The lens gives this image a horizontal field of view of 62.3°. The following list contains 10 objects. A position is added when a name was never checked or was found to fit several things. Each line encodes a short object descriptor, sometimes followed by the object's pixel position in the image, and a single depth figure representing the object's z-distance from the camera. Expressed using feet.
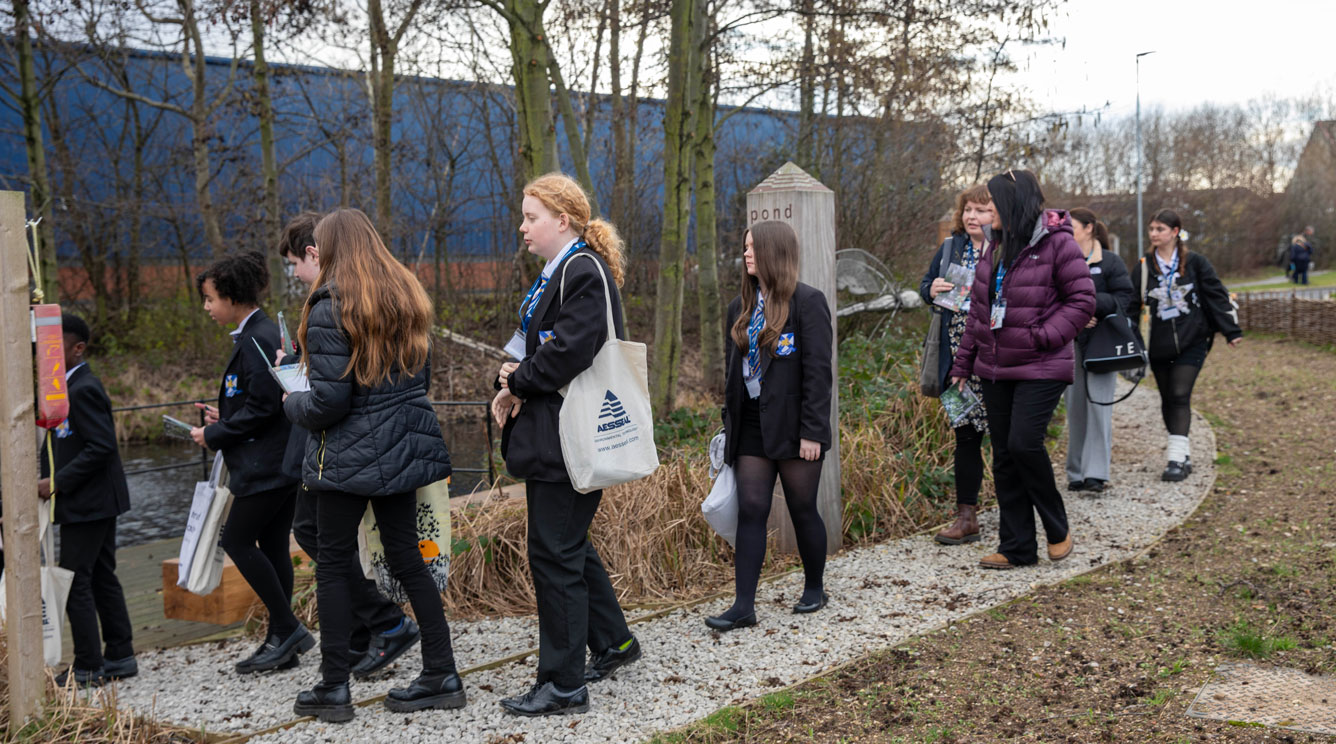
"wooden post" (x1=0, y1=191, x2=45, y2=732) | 11.51
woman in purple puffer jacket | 17.28
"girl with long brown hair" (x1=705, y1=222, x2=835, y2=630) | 15.43
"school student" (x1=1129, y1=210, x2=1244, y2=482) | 24.16
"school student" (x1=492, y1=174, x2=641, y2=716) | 12.25
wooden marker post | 18.35
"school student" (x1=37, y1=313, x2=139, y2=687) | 15.79
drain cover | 11.59
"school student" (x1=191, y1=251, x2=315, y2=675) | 15.06
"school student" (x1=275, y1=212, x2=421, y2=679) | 14.53
